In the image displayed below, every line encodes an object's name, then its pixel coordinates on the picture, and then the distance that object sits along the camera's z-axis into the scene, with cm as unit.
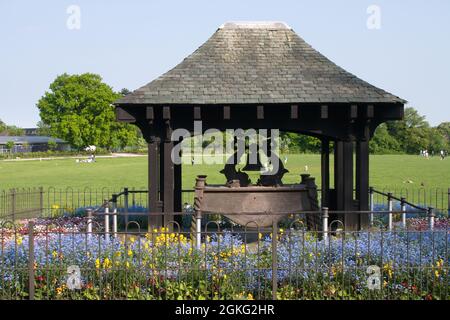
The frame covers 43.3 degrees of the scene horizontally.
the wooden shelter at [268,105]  1297
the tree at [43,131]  13150
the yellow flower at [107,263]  927
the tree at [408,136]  11326
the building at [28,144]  11677
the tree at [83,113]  8712
